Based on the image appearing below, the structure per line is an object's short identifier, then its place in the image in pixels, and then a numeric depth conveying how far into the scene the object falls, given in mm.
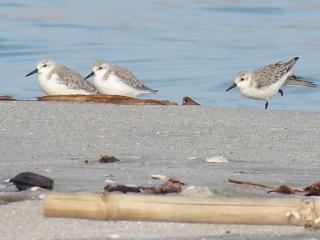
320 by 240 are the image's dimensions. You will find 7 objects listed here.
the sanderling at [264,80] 22234
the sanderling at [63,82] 21344
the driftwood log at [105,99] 18219
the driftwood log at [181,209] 9117
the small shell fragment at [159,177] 11469
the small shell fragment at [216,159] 12930
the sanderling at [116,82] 21734
